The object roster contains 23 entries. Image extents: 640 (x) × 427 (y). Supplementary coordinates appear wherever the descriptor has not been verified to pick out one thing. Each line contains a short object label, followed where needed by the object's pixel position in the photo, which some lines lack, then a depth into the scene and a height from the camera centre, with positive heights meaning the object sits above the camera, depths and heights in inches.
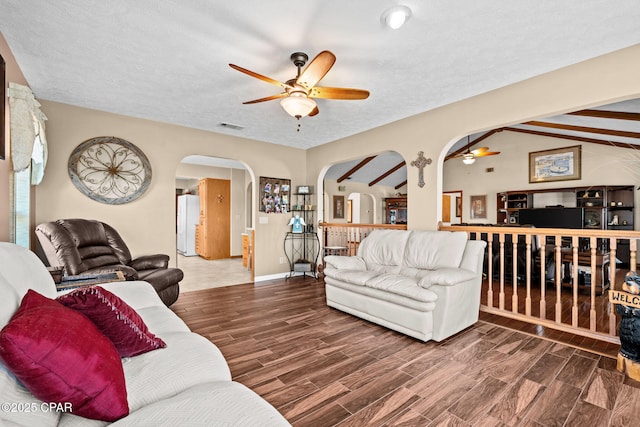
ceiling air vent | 178.6 +54.0
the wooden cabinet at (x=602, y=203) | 268.1 +9.8
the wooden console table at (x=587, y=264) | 160.5 -30.4
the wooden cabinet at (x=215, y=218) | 314.5 -6.0
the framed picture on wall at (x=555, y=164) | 288.0 +50.0
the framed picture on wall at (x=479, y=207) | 352.2 +7.5
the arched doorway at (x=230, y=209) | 275.1 +4.0
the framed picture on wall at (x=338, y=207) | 408.6 +8.2
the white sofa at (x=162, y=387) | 34.7 -26.6
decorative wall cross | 156.4 +25.9
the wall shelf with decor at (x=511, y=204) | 319.3 +10.2
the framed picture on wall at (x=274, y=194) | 218.2 +13.9
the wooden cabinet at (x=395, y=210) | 450.3 +4.5
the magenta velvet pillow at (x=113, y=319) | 52.5 -19.8
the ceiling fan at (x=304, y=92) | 96.0 +42.7
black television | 278.4 -3.8
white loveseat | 107.8 -28.3
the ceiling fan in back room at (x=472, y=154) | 258.2 +53.4
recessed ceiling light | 78.0 +53.9
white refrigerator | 356.2 -13.0
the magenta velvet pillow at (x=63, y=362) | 32.9 -18.4
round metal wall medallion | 149.3 +22.7
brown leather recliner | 116.2 -18.6
